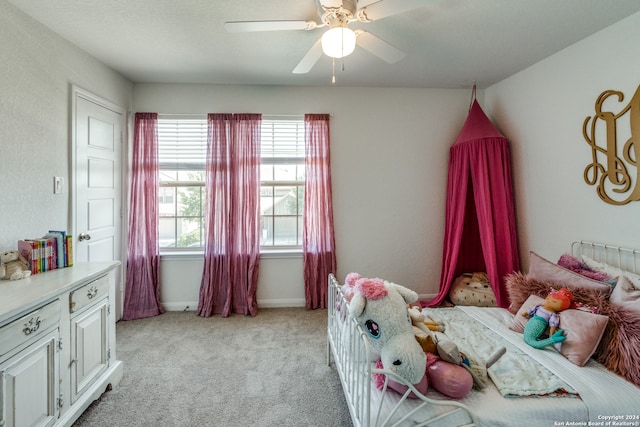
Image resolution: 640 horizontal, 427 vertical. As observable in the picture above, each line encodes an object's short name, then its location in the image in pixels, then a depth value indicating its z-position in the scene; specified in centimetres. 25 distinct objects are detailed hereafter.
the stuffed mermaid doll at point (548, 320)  172
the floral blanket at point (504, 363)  138
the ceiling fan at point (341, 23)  153
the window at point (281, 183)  342
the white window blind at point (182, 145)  334
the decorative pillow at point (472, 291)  292
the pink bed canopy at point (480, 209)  291
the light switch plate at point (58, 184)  222
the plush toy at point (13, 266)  167
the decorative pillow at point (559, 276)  185
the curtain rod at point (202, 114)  325
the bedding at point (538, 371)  127
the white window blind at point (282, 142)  340
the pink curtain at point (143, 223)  312
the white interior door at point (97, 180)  248
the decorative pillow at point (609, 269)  177
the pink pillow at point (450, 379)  131
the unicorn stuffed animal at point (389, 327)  125
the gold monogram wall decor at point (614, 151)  199
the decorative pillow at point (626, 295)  161
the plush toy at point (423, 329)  145
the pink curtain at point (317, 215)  331
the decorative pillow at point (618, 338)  147
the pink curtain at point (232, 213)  321
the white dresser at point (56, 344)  128
